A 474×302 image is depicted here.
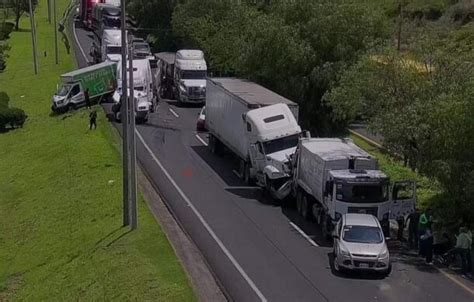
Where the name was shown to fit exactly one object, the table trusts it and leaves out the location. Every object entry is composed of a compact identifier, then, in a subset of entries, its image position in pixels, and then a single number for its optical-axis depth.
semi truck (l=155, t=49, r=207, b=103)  58.22
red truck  97.33
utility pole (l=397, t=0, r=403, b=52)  49.15
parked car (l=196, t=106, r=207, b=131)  49.43
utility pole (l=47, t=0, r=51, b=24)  115.00
